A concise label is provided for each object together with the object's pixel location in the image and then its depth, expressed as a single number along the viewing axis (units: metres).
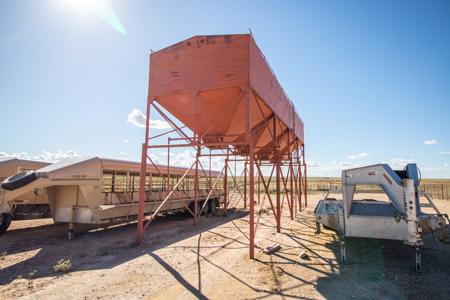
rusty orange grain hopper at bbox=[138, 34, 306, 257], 7.89
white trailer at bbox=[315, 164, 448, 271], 5.43
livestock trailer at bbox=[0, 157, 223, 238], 7.96
